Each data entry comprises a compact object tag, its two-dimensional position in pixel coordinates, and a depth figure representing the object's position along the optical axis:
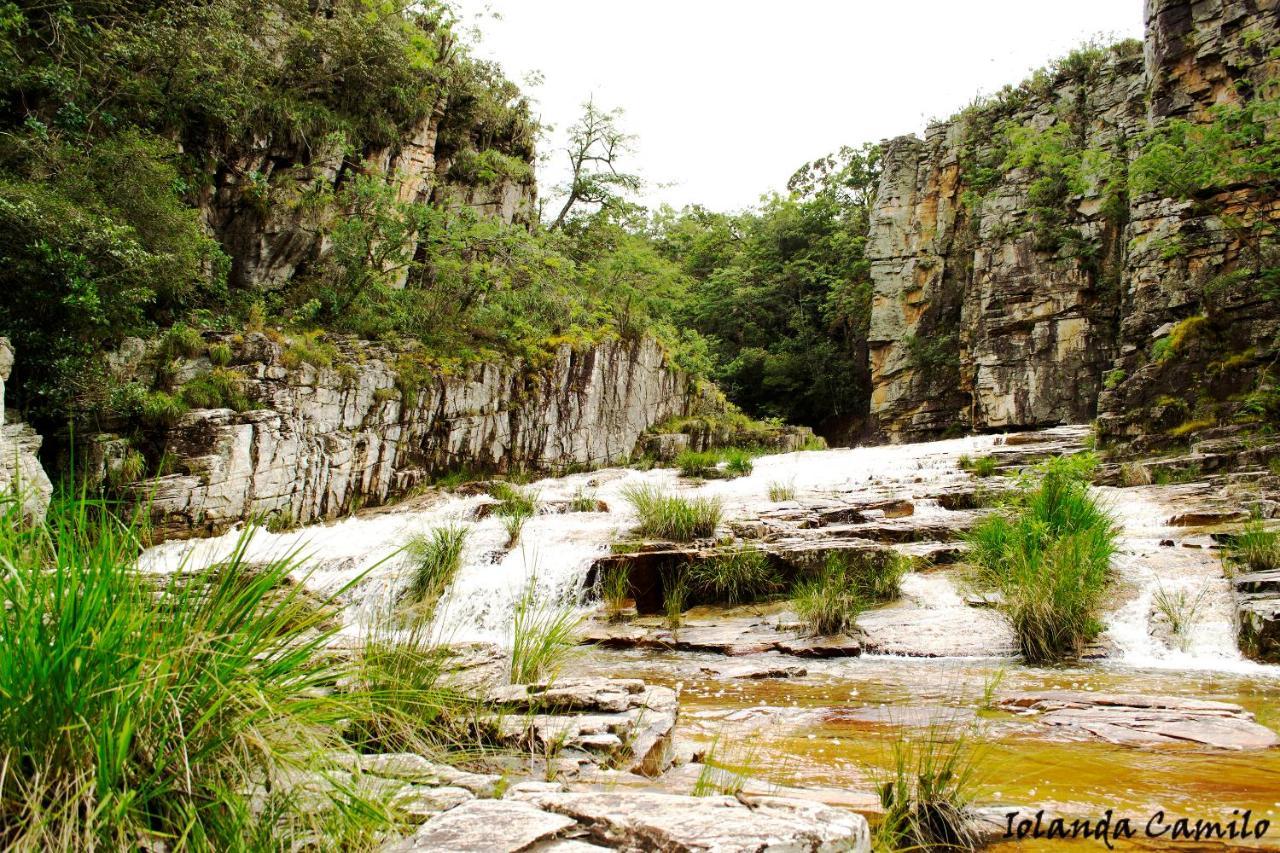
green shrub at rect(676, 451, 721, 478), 15.04
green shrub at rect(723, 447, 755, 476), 14.88
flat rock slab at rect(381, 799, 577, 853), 1.52
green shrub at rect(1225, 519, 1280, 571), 5.75
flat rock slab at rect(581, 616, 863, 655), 5.79
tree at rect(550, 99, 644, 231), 24.05
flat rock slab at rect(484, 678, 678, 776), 2.58
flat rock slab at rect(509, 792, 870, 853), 1.57
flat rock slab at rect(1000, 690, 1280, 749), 3.19
